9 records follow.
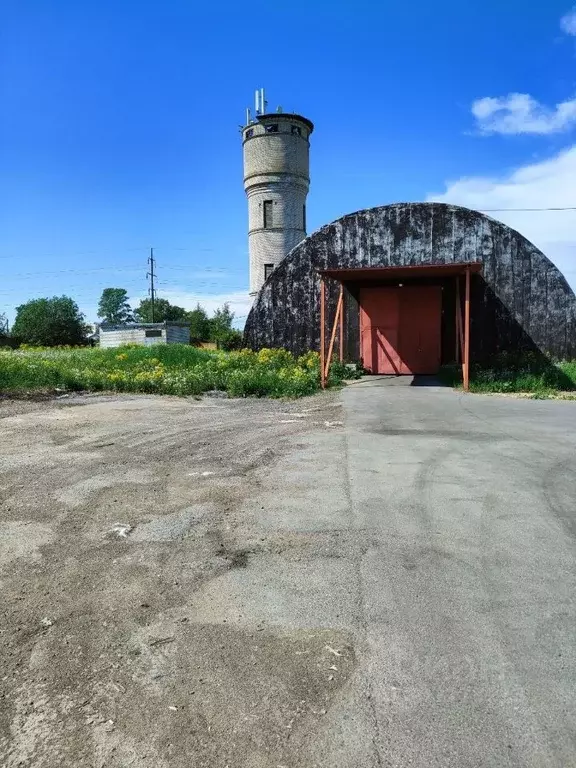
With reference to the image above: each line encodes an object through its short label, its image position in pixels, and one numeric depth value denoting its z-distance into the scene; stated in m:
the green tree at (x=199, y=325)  74.69
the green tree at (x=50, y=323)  62.84
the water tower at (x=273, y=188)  44.97
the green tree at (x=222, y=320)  74.02
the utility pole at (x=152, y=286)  70.38
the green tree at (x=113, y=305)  114.88
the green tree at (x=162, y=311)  91.56
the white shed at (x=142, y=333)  45.00
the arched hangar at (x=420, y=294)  17.38
